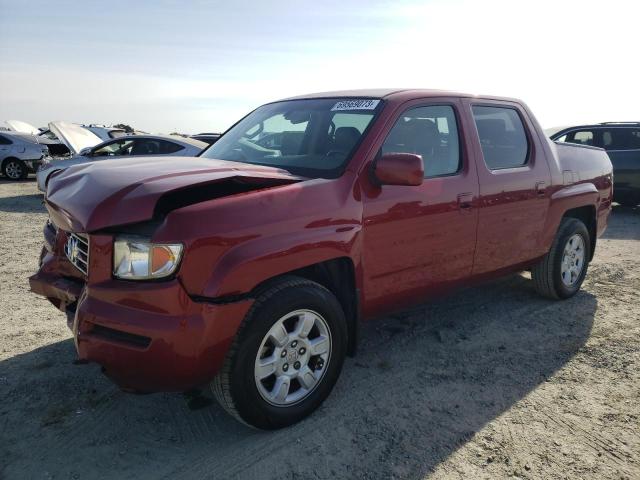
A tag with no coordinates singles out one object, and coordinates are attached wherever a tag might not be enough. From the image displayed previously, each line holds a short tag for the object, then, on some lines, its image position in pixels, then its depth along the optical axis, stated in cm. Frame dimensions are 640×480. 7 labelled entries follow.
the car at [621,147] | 1015
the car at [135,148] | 1059
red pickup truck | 249
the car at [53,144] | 1642
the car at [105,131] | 1437
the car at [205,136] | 1715
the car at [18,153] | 1567
